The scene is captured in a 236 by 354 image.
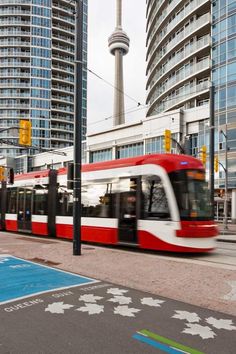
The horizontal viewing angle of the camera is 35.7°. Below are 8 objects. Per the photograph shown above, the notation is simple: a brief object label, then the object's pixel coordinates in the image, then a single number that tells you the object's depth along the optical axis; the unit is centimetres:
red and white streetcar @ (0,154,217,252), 1209
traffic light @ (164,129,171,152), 2266
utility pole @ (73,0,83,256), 1241
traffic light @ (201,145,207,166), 2574
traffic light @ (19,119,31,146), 2038
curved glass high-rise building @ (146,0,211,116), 4491
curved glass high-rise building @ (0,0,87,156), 8969
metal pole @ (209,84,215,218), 2386
